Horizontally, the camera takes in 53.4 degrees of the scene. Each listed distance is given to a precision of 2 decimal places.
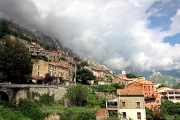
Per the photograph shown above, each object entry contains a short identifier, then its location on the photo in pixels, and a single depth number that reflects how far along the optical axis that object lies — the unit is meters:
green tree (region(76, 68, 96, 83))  64.88
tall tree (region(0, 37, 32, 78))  38.84
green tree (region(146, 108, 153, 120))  43.00
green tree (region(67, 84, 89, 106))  39.56
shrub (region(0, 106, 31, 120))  25.67
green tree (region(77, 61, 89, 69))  89.60
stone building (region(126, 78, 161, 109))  53.89
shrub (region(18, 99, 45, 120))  29.04
